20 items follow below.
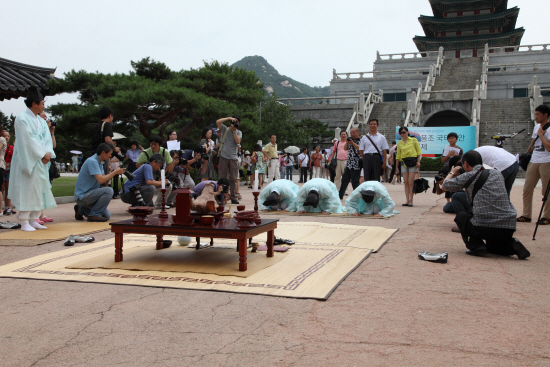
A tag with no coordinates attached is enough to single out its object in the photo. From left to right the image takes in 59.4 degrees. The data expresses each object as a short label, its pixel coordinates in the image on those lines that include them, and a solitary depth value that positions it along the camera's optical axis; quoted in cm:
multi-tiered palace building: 2639
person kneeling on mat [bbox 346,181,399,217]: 761
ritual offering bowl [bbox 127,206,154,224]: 423
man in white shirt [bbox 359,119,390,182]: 913
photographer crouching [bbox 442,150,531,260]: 462
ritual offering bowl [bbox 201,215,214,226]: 405
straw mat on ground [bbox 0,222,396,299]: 352
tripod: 612
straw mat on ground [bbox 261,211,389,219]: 783
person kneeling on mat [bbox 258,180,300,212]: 834
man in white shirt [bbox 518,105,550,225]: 687
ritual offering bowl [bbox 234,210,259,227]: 399
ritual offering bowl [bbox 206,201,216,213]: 427
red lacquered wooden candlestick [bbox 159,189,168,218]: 450
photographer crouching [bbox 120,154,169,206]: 765
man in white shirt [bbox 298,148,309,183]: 1842
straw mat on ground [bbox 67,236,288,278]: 407
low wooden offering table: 386
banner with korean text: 2177
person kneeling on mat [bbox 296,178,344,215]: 788
